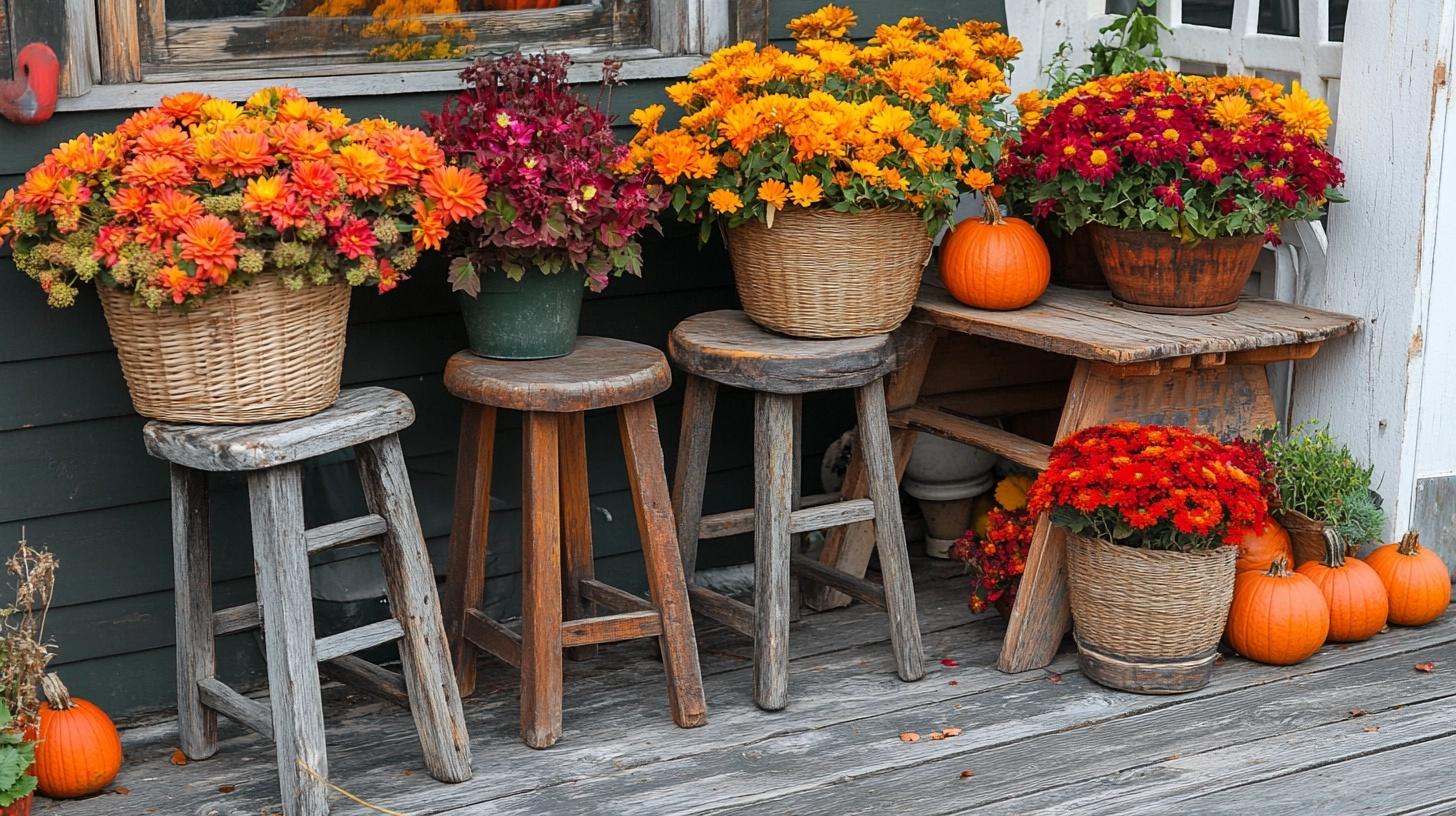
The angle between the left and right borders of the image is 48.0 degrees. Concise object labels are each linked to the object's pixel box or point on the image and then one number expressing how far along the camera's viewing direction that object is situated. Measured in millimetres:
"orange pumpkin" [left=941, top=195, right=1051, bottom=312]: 3275
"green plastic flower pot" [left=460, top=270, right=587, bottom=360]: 2916
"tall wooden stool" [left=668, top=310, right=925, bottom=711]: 3035
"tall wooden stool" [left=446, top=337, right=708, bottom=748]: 2863
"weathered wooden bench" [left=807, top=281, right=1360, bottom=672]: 3146
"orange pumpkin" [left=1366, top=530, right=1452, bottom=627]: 3410
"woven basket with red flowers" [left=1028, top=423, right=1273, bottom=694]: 3006
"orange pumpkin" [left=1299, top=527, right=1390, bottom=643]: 3346
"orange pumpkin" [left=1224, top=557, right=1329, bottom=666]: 3240
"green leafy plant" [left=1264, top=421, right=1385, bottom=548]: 3408
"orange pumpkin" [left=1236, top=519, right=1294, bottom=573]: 3418
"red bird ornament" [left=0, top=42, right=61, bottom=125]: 2777
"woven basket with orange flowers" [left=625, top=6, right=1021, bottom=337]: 2926
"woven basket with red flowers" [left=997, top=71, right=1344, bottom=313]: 3158
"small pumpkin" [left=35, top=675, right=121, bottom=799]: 2750
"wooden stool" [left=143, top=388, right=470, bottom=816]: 2613
